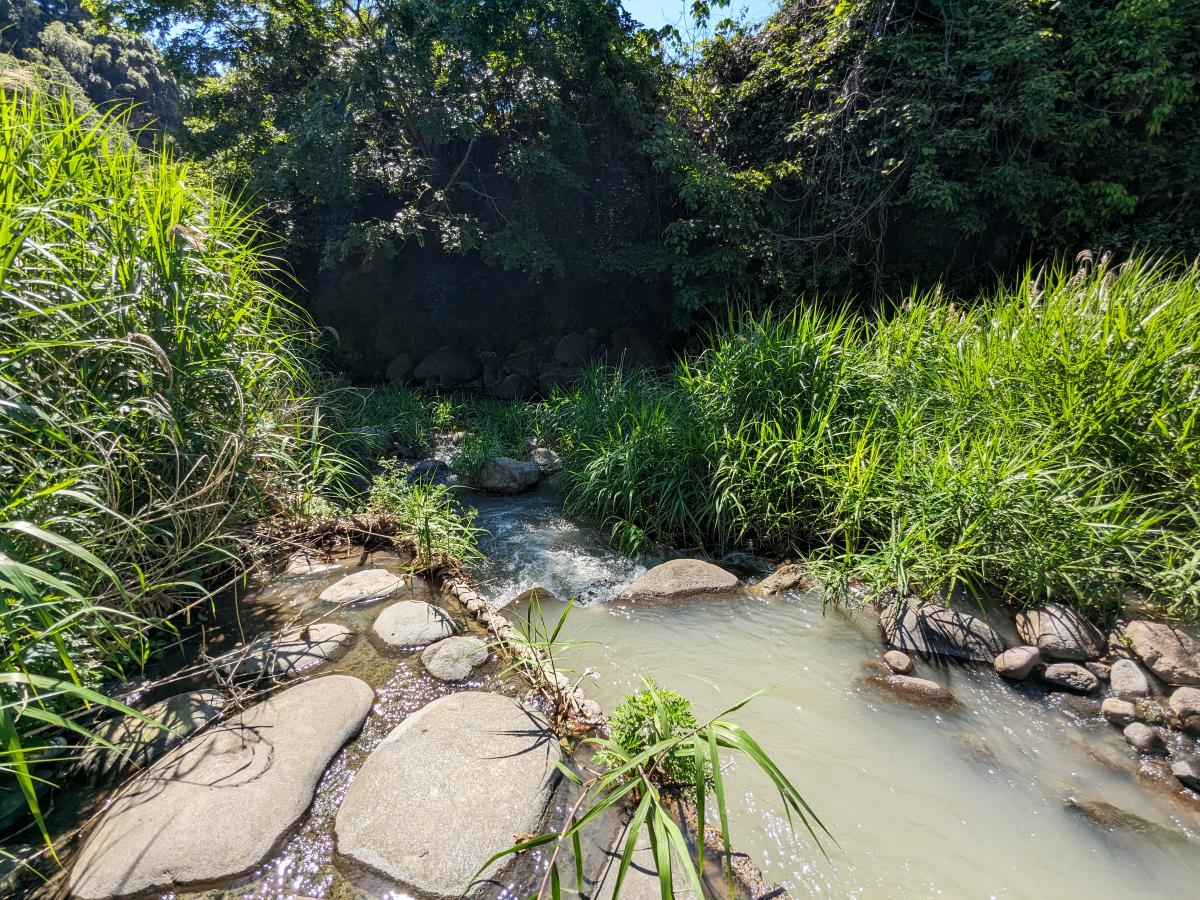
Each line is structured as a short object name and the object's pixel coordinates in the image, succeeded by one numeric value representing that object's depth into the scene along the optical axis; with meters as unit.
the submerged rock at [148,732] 1.62
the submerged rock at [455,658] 2.20
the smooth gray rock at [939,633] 2.59
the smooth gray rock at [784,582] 3.23
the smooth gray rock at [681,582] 3.22
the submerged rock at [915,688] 2.36
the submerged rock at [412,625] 2.39
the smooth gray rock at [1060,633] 2.50
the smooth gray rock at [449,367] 8.35
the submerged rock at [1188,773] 1.96
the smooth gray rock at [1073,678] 2.39
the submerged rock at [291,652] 2.10
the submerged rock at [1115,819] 1.80
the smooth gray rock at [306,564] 2.88
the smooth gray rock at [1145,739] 2.11
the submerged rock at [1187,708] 2.20
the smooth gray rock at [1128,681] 2.34
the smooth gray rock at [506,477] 5.14
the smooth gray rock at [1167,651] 2.39
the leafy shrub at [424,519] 3.02
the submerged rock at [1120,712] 2.23
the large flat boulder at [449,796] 1.42
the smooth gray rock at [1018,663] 2.45
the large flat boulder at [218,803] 1.34
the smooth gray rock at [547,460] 5.54
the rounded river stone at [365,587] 2.67
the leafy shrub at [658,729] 1.63
